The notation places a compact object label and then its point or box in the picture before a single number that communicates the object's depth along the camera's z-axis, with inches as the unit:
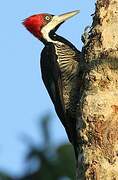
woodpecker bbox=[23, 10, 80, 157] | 367.9
